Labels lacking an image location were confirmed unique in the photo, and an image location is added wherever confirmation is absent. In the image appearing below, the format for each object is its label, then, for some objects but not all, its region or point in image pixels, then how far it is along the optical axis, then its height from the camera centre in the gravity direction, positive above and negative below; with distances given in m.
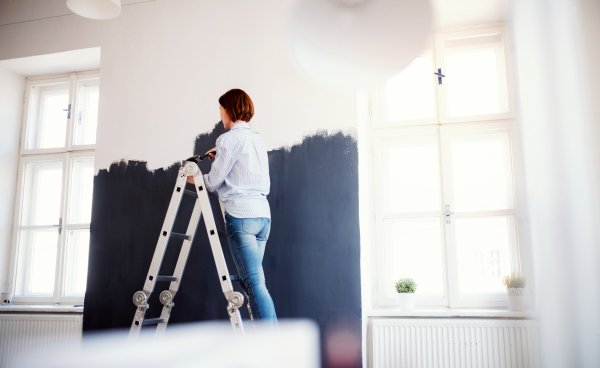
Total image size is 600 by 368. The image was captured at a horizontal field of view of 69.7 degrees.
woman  1.93 +0.26
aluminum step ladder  1.95 -0.07
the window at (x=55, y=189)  3.24 +0.44
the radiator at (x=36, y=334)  2.89 -0.59
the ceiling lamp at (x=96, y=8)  2.34 +1.31
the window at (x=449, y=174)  2.61 +0.45
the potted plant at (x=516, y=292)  2.38 -0.26
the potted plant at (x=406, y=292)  2.49 -0.27
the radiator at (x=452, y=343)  2.28 -0.53
